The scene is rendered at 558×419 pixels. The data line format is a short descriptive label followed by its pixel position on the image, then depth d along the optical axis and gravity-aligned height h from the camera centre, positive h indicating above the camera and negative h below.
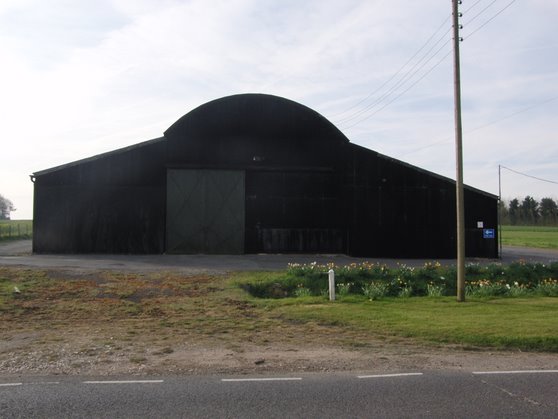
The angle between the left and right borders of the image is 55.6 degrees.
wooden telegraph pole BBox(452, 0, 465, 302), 14.44 +2.64
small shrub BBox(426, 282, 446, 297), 15.67 -1.74
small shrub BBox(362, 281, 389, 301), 15.00 -1.67
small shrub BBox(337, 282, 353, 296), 15.95 -1.69
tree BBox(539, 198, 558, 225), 108.60 +4.88
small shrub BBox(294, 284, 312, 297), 16.12 -1.81
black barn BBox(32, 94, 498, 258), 28.45 +2.18
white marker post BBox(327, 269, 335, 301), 14.68 -1.51
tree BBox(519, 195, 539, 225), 112.38 +4.97
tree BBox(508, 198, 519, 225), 113.56 +4.88
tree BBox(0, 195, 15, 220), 143.12 +7.27
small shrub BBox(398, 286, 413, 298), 15.90 -1.79
